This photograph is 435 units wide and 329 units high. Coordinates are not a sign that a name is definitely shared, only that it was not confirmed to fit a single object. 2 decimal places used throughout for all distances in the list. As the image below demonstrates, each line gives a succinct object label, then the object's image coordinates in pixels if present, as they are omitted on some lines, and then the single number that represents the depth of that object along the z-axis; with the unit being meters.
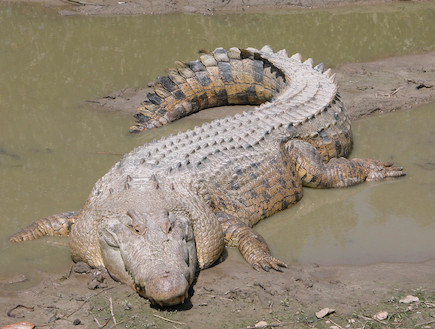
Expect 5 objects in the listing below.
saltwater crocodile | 9.52
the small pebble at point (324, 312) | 8.81
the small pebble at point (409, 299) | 9.10
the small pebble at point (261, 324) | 8.60
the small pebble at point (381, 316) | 8.71
